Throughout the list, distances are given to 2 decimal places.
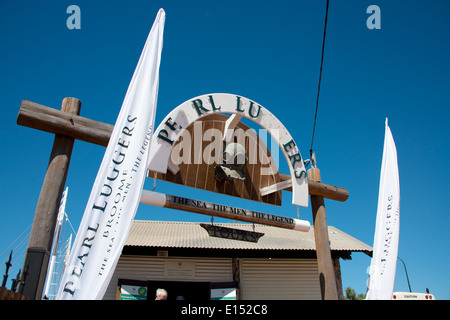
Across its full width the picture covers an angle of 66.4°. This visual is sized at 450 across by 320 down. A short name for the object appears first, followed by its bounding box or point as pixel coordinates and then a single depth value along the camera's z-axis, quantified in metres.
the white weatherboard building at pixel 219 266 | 11.88
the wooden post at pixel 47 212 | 3.57
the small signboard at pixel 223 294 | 11.94
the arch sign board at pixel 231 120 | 5.65
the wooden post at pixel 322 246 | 6.64
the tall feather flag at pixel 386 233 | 5.71
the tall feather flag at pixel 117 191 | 3.54
